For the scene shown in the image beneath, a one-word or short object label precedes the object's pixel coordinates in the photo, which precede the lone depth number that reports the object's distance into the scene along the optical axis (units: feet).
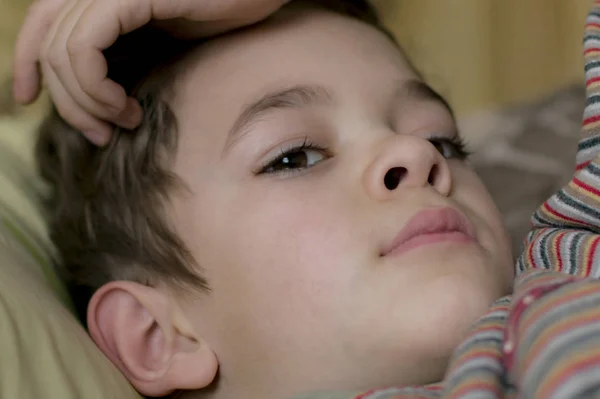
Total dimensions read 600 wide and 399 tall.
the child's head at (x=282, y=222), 2.07
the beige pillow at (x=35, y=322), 2.01
